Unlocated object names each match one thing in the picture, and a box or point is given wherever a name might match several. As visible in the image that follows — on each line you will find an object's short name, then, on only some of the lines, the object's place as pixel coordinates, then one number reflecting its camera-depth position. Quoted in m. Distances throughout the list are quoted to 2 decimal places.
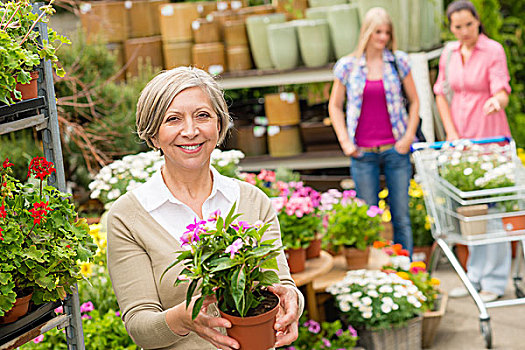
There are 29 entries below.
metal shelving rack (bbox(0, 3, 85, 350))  1.91
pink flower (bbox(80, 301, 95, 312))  3.22
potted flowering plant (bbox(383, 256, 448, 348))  3.91
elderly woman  1.91
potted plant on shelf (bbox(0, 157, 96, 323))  1.73
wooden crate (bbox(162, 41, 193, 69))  5.99
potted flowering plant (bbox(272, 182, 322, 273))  3.46
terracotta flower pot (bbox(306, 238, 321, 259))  3.66
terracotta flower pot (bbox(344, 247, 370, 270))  3.84
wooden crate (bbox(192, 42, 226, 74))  5.92
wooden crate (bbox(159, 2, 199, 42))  5.95
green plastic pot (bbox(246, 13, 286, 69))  5.86
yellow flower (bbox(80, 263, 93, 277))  3.53
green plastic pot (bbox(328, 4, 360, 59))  5.59
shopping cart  3.86
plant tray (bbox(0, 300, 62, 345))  1.74
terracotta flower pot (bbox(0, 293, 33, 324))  1.76
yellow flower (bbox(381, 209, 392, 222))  5.04
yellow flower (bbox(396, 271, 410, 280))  3.86
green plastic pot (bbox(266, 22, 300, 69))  5.71
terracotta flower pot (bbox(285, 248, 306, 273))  3.44
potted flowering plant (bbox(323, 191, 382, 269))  3.83
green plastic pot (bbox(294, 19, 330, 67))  5.66
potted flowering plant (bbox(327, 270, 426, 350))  3.52
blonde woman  4.50
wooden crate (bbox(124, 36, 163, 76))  6.00
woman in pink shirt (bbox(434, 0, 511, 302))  4.47
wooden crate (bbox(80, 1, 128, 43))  6.00
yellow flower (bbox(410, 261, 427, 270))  4.16
